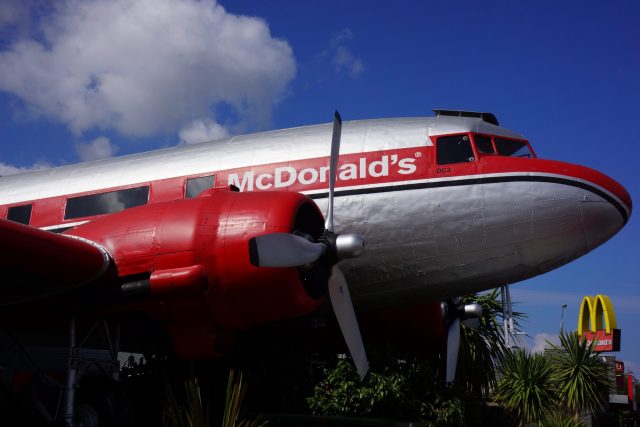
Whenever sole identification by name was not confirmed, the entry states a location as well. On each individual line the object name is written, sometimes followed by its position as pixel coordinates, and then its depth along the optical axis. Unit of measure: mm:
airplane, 7805
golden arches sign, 25641
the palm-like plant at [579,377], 16734
